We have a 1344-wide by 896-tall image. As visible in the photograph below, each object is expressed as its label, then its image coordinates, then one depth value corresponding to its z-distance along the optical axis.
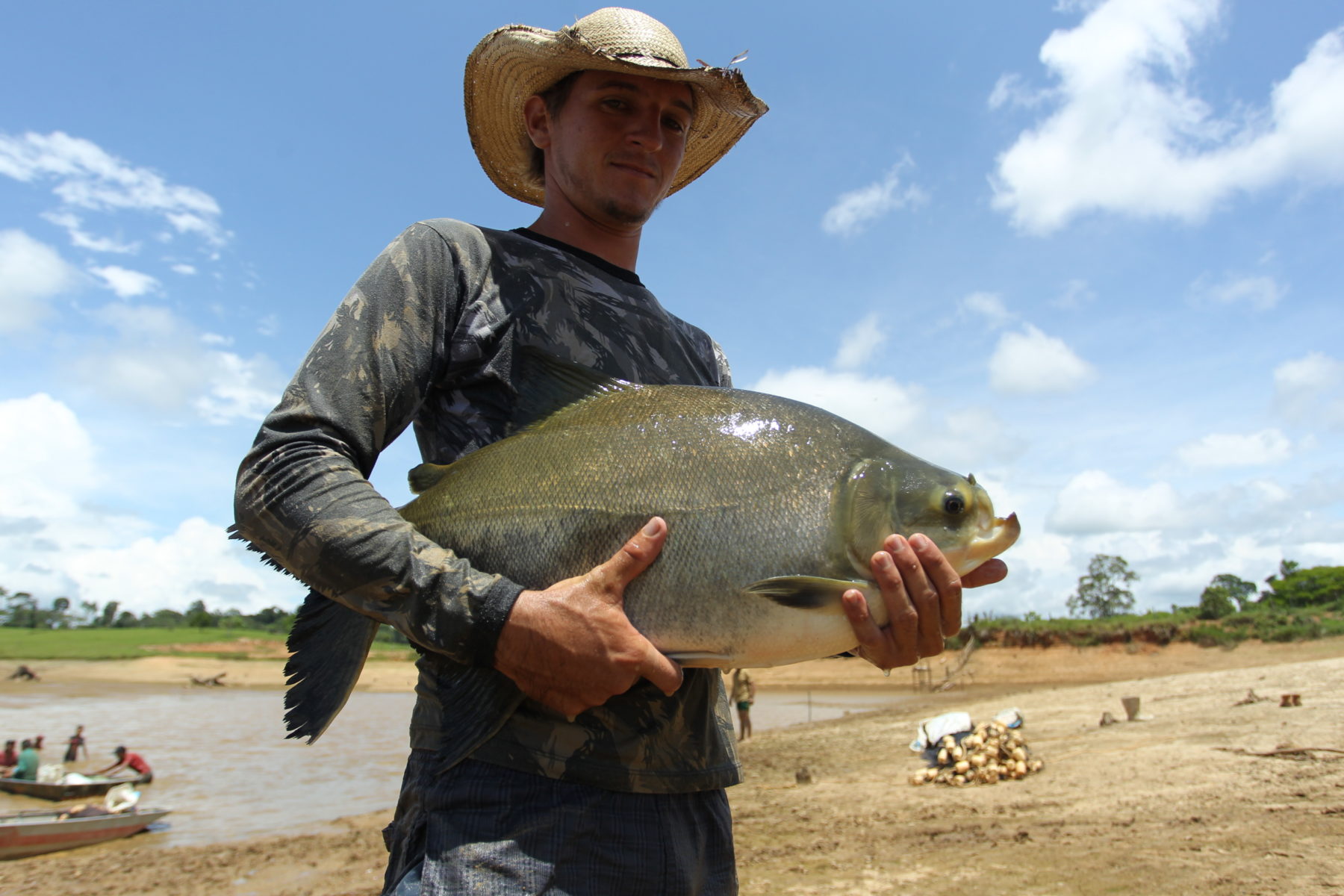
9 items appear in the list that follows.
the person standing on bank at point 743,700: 20.52
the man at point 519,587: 1.52
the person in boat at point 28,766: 14.60
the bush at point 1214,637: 34.00
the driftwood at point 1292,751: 8.92
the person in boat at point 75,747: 19.25
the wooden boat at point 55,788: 13.78
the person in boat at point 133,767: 16.05
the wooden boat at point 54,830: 10.59
